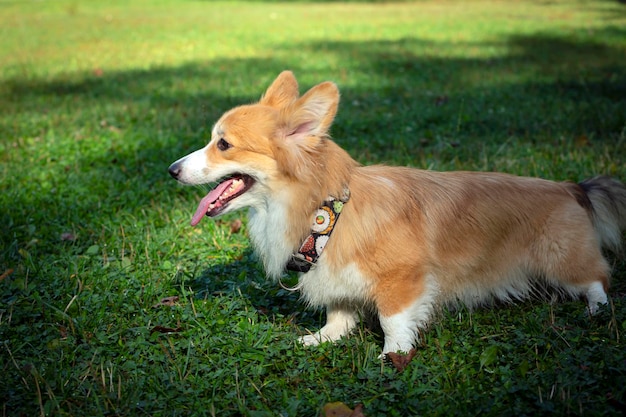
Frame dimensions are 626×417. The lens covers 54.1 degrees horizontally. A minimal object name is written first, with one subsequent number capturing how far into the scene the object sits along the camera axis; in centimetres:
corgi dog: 323
